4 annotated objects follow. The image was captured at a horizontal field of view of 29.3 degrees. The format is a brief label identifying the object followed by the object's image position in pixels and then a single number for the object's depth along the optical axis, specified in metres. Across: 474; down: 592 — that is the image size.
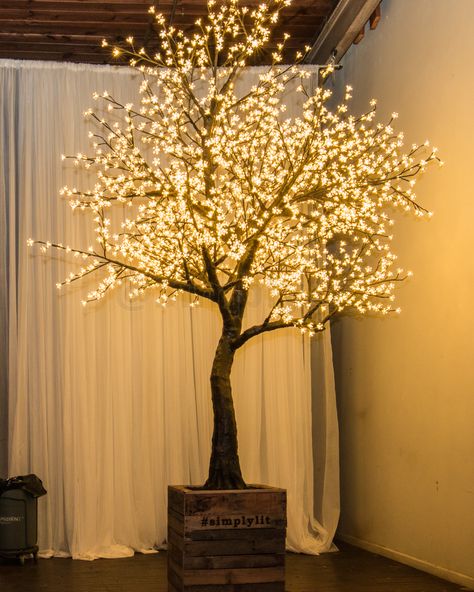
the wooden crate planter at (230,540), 4.09
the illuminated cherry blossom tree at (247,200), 4.32
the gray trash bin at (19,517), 5.45
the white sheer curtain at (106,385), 5.86
